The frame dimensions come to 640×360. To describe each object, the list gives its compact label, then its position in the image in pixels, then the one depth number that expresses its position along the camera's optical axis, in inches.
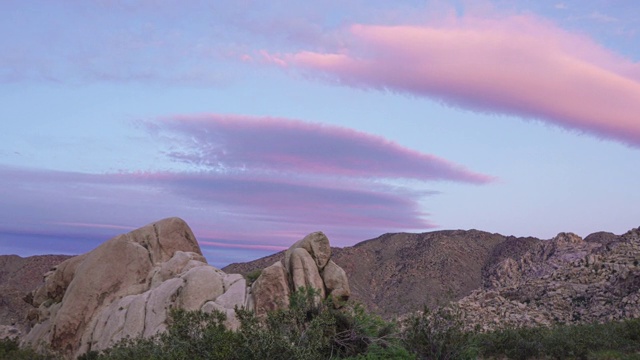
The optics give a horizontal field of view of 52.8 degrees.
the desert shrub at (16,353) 1087.4
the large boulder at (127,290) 1253.1
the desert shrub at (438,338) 960.3
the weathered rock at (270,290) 1183.1
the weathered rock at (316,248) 1289.4
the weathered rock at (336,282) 1258.3
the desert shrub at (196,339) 657.6
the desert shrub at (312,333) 648.4
